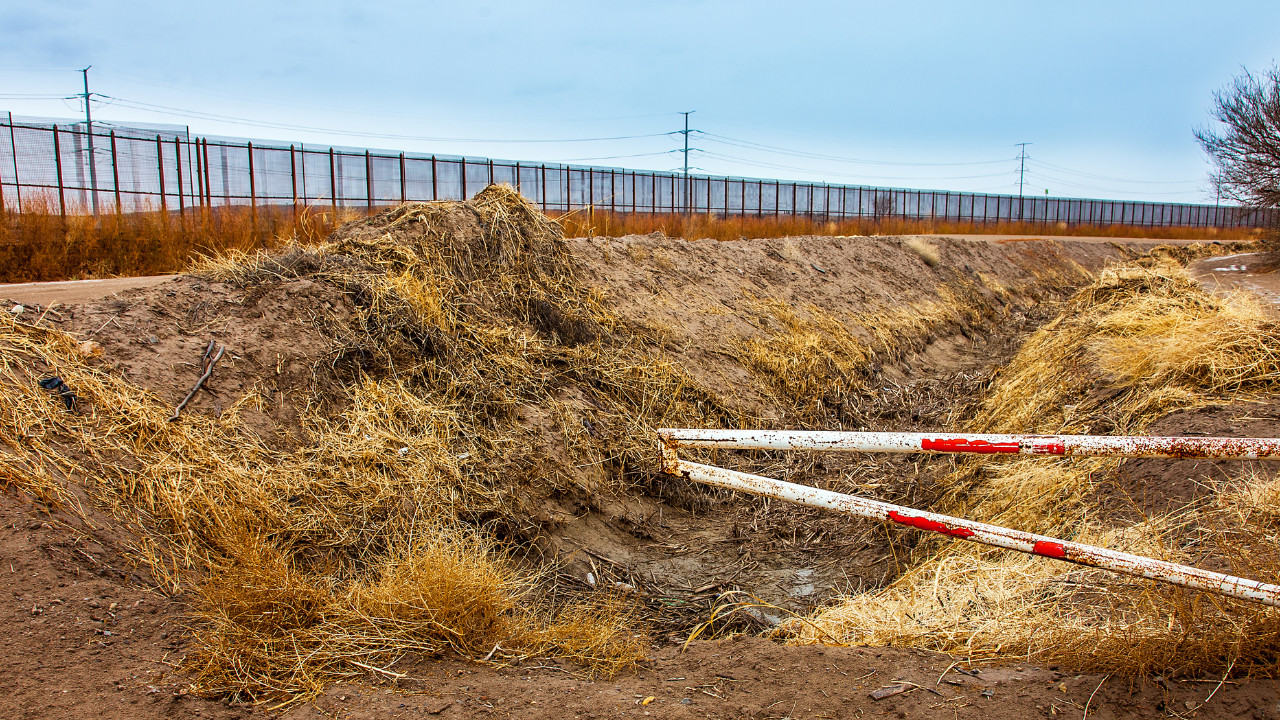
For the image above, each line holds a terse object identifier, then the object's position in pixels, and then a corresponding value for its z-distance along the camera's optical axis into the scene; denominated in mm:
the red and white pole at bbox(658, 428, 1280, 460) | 2674
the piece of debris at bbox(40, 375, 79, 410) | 4199
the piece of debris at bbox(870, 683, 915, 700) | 2621
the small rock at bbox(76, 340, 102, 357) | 4621
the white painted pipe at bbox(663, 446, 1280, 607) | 2488
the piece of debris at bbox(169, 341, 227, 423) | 4738
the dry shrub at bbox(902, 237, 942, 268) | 20719
